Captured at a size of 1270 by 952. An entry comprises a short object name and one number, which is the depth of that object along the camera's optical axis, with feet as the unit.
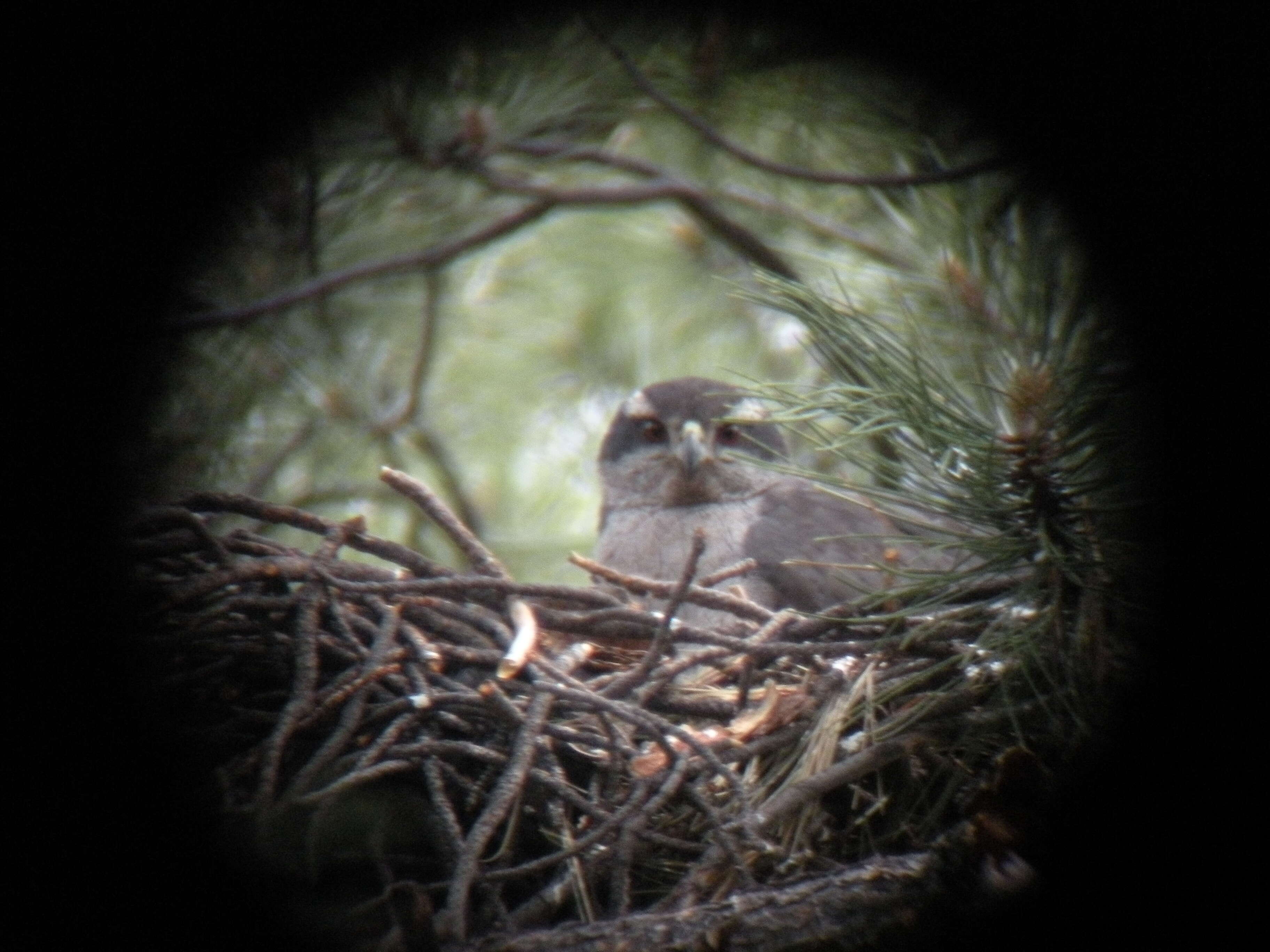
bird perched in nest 26.84
